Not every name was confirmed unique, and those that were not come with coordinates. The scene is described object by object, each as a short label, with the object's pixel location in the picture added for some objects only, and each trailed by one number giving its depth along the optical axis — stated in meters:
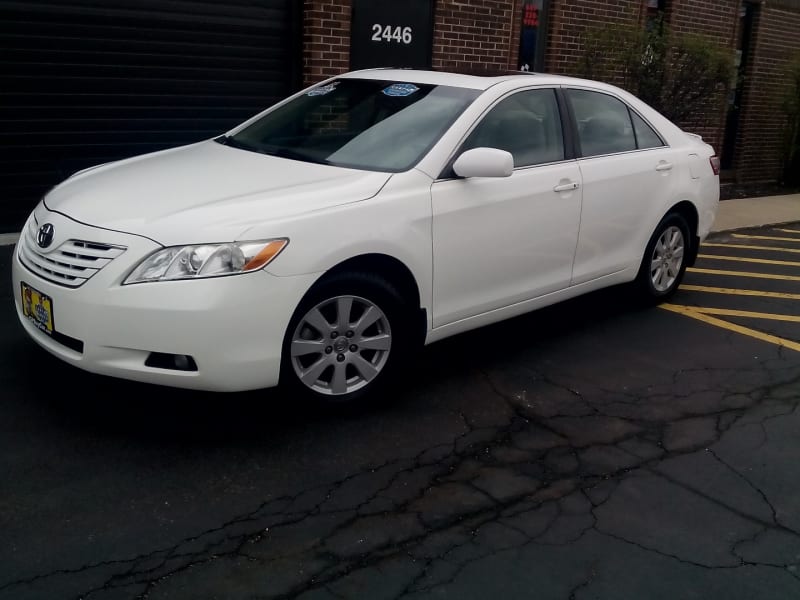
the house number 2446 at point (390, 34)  9.73
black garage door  7.77
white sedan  3.85
